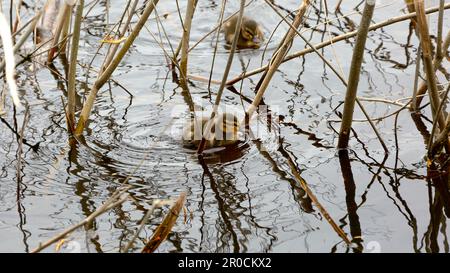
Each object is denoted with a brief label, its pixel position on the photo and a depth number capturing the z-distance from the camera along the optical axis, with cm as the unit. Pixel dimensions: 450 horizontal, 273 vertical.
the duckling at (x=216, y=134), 704
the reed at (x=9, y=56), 333
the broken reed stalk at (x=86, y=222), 411
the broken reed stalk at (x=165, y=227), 530
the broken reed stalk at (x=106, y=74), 629
